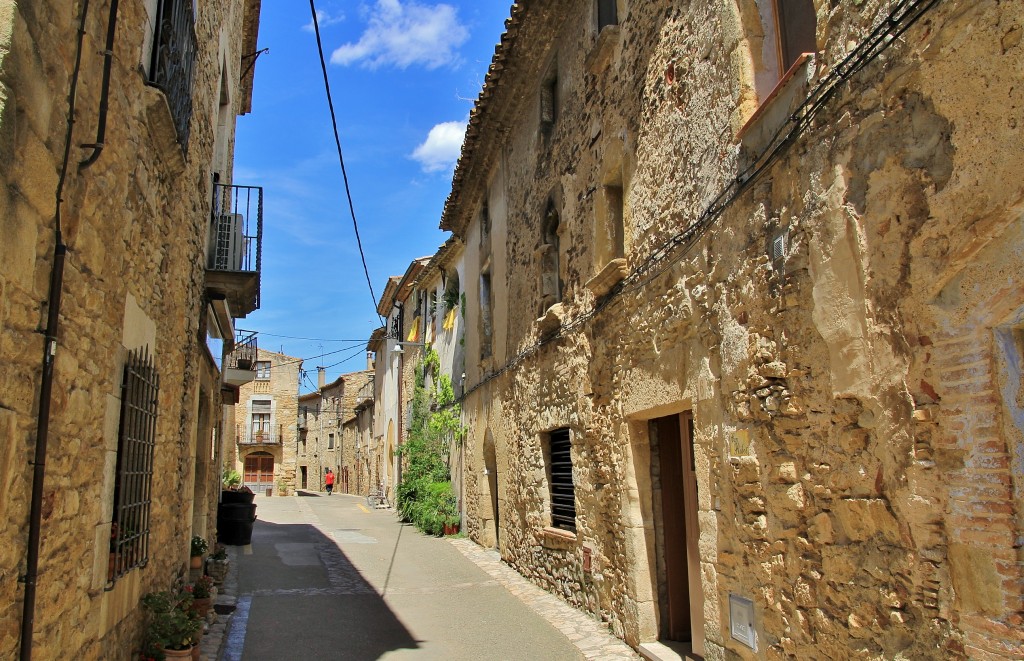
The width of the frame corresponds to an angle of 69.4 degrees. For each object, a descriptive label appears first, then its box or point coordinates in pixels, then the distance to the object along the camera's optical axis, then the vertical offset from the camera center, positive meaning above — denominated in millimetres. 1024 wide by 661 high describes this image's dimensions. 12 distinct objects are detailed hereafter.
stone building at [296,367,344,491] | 44250 +1700
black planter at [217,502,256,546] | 12742 -1044
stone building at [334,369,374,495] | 35250 +1113
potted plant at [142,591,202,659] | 5098 -1147
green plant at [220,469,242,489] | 22905 -555
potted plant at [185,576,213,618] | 6809 -1249
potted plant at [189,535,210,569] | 7996 -958
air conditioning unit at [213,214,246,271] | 8945 +2677
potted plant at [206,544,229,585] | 9207 -1328
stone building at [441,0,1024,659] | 2965 +699
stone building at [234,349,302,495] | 41188 +1844
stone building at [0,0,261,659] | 2930 +824
